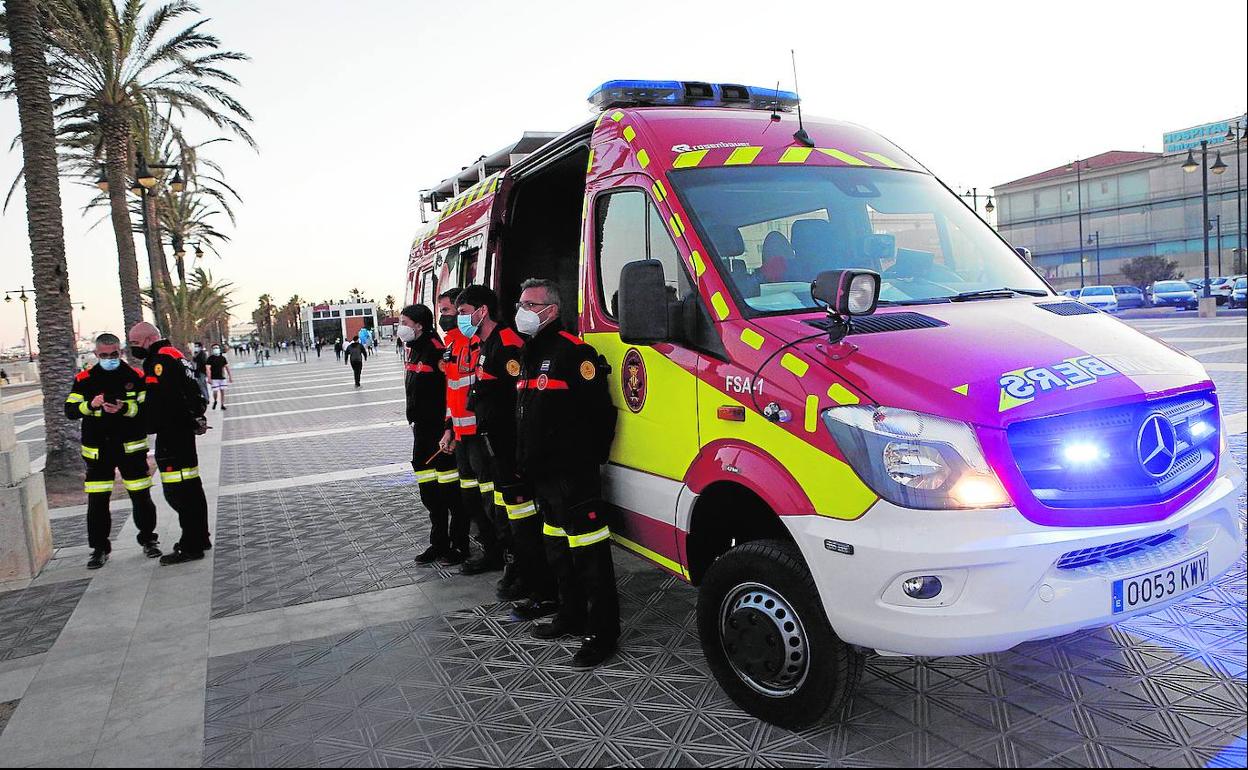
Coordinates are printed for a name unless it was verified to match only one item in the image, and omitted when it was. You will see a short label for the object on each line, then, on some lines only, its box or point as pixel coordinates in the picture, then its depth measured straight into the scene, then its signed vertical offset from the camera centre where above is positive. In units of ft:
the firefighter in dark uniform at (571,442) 13.79 -1.80
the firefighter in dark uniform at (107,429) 21.58 -1.77
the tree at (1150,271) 196.13 +6.51
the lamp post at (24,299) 183.73 +15.53
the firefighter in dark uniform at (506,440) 16.57 -2.03
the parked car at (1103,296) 112.06 +0.64
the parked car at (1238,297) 105.50 -0.54
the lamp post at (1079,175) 224.12 +35.31
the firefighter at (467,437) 18.61 -2.21
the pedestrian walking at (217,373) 68.80 -1.55
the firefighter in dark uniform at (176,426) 21.77 -1.80
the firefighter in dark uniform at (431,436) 20.61 -2.31
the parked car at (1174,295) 115.96 +0.21
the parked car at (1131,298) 137.08 +0.20
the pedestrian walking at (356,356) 82.89 -0.96
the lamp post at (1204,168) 99.71 +15.20
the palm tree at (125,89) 59.06 +20.14
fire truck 9.40 -1.29
